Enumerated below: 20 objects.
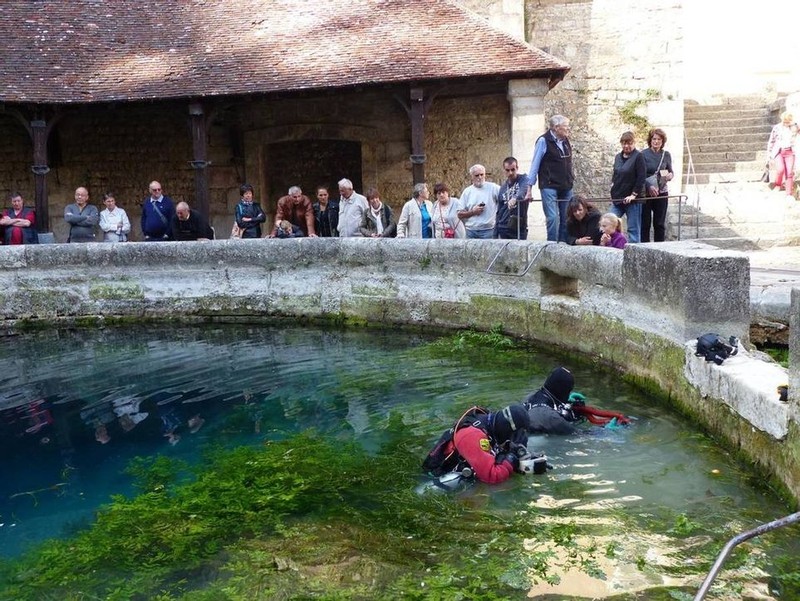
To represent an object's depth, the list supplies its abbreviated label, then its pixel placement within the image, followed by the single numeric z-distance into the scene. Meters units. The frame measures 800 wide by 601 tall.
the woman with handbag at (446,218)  10.88
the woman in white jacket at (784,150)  13.47
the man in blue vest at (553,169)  9.88
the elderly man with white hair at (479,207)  10.58
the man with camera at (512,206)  9.82
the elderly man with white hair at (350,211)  11.55
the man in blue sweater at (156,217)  12.20
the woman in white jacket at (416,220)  11.00
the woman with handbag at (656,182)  9.94
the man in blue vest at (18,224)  12.77
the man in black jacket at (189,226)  12.09
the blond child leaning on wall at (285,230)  11.69
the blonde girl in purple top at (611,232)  8.43
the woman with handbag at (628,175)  9.68
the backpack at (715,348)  5.72
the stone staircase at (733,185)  12.96
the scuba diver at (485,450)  5.36
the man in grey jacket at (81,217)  12.36
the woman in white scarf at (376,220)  11.51
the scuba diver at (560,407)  6.21
